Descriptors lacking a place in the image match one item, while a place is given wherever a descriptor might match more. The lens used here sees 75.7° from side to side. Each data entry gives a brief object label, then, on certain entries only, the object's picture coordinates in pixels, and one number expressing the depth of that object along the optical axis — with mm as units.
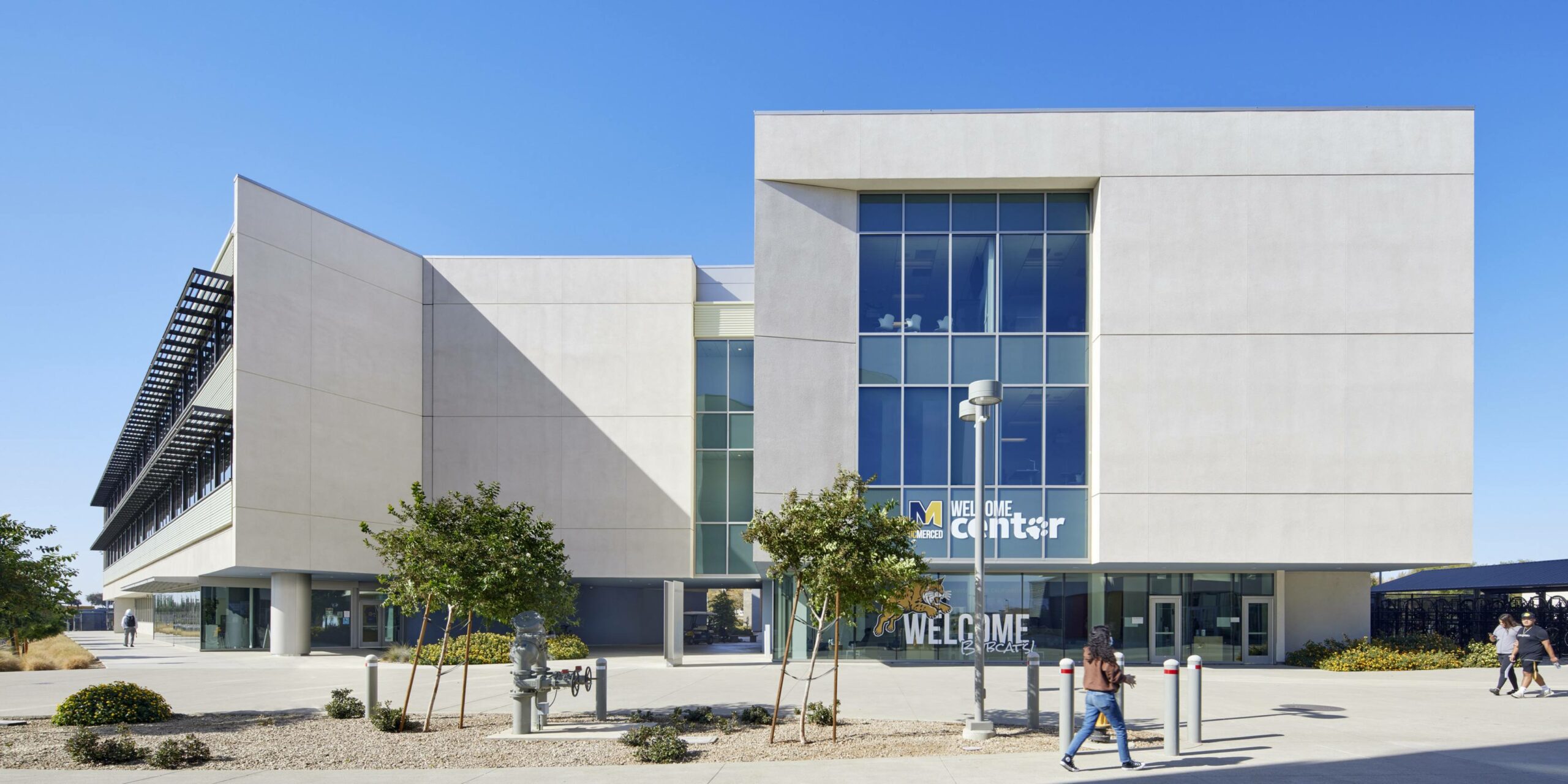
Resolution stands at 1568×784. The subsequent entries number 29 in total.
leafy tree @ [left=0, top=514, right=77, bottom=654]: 15234
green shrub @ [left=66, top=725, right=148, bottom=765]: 11711
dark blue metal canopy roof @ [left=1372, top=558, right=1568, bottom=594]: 28797
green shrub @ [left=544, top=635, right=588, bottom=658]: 29422
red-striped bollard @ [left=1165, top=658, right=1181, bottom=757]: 11391
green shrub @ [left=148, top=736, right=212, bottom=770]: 11383
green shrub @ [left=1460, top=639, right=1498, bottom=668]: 24984
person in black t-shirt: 17719
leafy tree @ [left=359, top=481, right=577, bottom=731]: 13211
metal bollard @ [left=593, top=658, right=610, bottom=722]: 14766
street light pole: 12906
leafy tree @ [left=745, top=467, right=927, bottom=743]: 12516
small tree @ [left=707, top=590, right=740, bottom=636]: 48812
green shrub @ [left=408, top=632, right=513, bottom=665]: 26953
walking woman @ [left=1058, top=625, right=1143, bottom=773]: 10656
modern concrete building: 24203
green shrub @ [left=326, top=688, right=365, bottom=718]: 15094
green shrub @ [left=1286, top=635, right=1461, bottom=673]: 24750
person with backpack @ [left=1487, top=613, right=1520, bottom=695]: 18172
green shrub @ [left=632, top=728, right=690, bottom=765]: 11516
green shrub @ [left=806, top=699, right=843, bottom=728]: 13922
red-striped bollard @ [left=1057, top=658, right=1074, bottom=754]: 11047
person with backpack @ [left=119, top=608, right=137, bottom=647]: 45406
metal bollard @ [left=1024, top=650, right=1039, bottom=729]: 13555
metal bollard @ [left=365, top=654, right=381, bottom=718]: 14578
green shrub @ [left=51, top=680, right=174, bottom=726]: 14570
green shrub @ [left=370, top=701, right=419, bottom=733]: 13758
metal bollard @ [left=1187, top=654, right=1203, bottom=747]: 12250
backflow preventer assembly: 13516
